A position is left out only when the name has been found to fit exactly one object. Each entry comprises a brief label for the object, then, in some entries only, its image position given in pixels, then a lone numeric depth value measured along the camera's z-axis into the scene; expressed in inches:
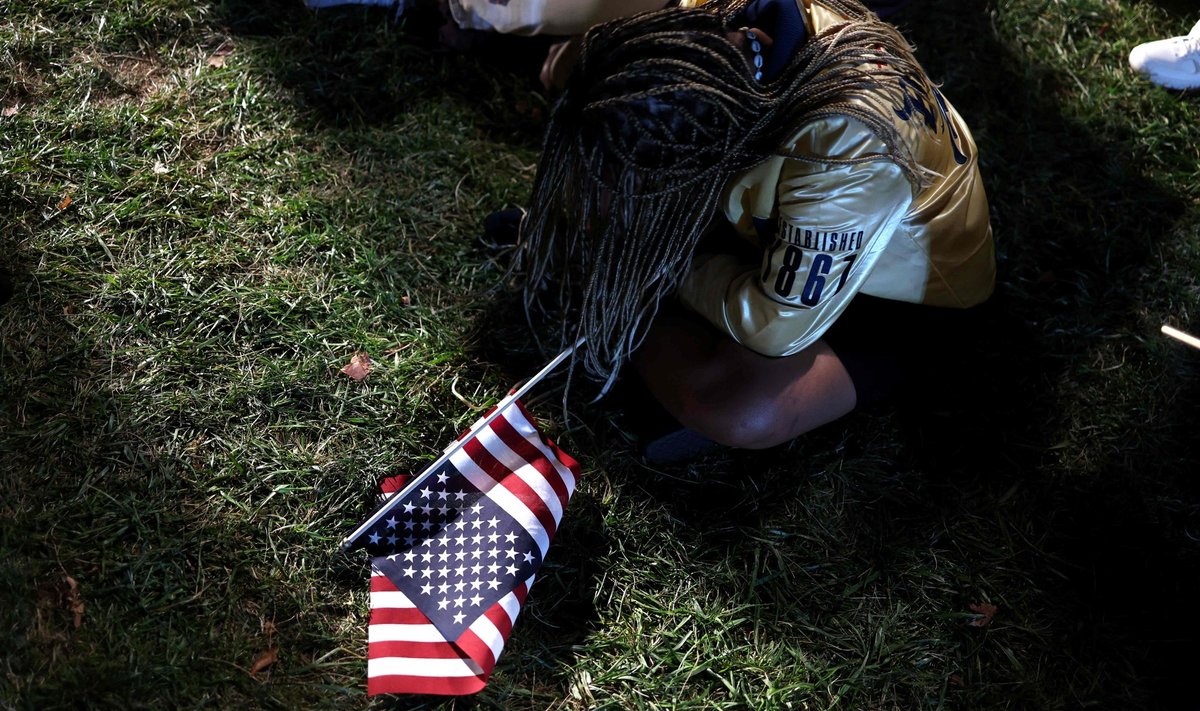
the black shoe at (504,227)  108.0
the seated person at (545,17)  98.8
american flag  78.9
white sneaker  129.8
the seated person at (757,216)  68.8
